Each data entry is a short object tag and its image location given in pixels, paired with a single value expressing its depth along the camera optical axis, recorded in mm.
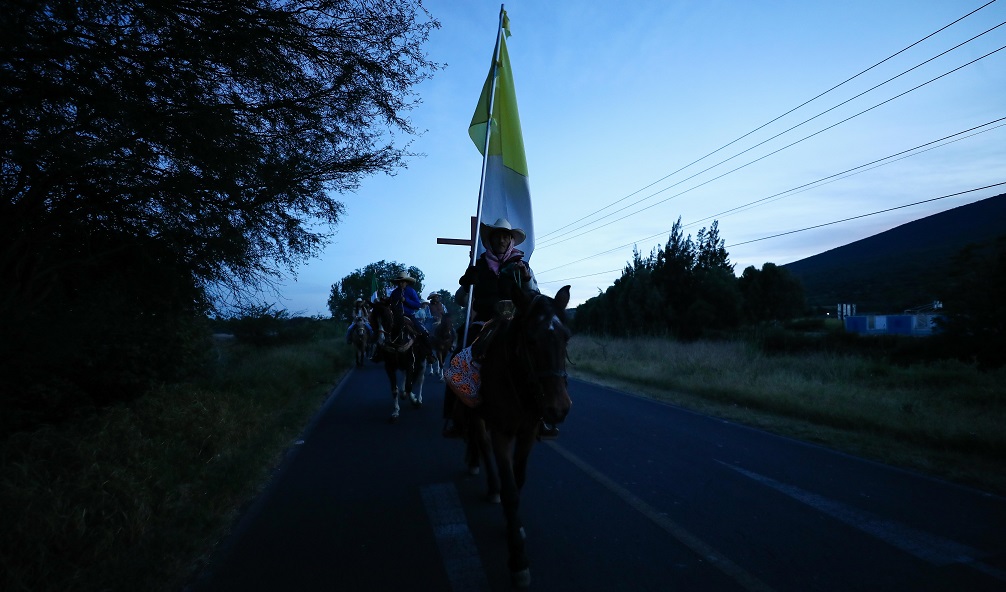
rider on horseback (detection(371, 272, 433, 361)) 11273
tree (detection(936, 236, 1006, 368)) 17438
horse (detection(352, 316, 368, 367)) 22047
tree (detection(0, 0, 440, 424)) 5410
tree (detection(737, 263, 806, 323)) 46844
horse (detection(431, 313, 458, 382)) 13922
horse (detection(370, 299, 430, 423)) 11183
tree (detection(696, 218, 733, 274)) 40891
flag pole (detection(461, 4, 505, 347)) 5990
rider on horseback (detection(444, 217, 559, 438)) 5633
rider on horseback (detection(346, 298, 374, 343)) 20750
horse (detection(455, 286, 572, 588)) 4012
